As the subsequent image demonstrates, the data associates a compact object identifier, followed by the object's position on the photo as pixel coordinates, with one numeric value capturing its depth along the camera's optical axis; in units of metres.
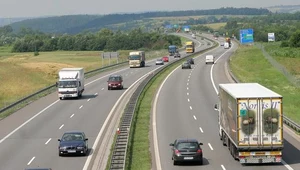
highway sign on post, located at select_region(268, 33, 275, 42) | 193.79
